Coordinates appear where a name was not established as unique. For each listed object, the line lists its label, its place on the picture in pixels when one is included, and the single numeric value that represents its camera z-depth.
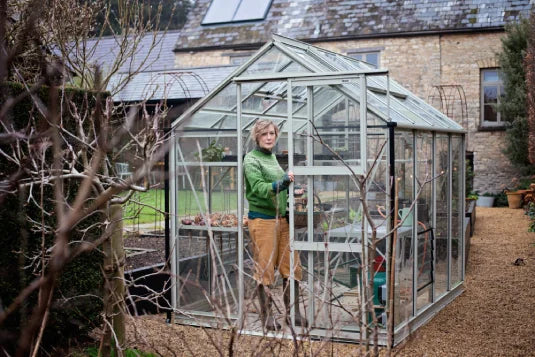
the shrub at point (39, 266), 5.06
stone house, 19.42
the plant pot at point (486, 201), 19.16
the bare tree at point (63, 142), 1.25
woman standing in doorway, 6.15
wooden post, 3.83
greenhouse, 6.19
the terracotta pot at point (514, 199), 18.02
